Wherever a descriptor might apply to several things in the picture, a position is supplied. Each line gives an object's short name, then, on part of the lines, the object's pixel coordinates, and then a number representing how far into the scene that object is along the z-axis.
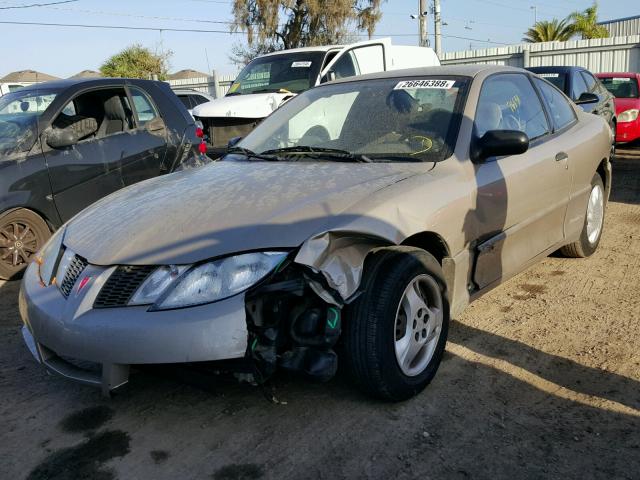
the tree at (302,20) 29.23
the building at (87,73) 36.25
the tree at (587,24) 29.00
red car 11.31
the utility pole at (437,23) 21.91
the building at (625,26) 39.47
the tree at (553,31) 30.19
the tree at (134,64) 35.75
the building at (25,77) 37.22
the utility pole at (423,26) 22.19
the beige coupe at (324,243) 2.66
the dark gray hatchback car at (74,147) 5.30
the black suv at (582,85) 9.61
